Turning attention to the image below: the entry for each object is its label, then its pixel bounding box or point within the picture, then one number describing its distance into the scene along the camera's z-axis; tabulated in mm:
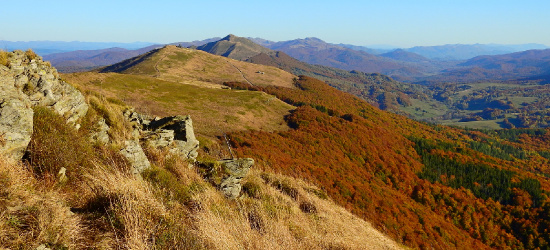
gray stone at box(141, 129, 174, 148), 13535
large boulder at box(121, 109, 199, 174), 10055
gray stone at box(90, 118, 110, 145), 9883
